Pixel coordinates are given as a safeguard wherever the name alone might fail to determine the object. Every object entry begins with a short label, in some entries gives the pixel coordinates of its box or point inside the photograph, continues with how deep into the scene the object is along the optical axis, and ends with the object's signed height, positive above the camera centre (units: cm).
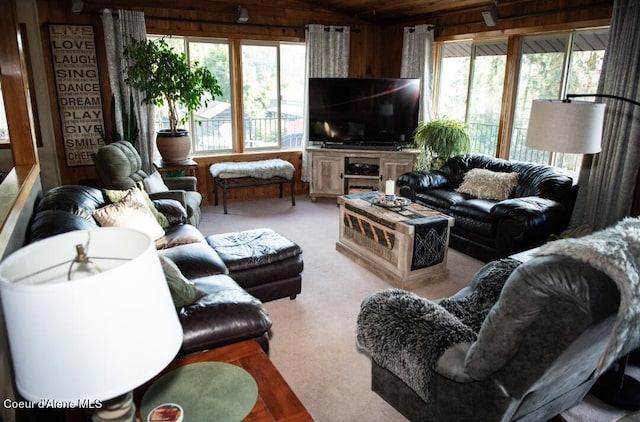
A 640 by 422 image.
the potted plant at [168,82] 473 +23
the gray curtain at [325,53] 607 +73
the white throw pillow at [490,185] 435 -76
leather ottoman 299 -108
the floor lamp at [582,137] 228 -15
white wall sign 484 +14
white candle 392 -71
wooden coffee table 343 -108
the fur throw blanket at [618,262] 125 -44
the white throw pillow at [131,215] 285 -73
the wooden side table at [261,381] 142 -97
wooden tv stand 577 -84
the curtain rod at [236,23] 527 +102
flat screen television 584 -7
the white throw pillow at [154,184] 396 -73
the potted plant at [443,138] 508 -36
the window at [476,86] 516 +26
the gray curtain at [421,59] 585 +64
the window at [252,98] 572 +9
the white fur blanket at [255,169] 545 -80
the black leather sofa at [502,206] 370 -89
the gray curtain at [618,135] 364 -21
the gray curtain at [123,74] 491 +33
